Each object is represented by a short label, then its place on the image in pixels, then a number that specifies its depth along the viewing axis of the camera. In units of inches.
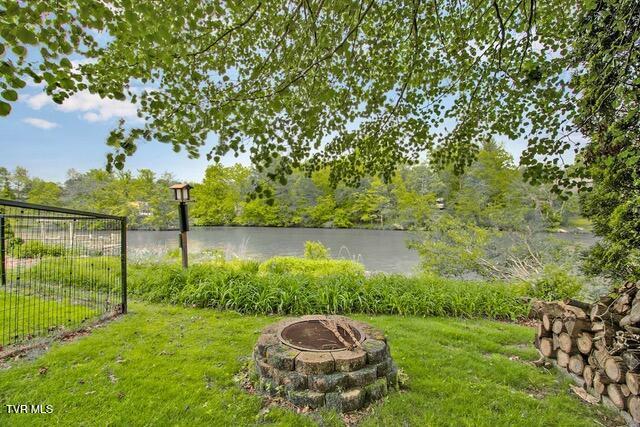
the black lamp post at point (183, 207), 229.9
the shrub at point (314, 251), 333.0
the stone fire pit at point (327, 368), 86.7
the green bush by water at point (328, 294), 174.2
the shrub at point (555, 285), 190.4
